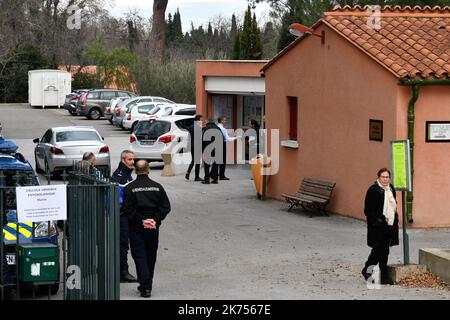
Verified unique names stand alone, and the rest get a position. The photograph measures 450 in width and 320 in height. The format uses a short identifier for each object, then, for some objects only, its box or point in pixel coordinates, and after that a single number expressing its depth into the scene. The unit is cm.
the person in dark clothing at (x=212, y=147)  2692
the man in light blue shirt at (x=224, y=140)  2717
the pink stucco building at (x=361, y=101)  1903
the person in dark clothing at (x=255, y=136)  2828
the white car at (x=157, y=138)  3011
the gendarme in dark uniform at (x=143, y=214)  1250
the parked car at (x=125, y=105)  4850
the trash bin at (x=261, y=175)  2397
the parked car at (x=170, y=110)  3647
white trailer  6631
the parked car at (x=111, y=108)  5111
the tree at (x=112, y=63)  6606
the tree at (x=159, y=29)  5975
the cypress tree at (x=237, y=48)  4408
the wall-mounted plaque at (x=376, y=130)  1944
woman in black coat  1340
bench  2092
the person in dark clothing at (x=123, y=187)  1354
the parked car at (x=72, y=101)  5838
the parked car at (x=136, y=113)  4606
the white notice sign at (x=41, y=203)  1095
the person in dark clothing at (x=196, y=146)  2728
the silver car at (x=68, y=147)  2797
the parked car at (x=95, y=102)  5625
